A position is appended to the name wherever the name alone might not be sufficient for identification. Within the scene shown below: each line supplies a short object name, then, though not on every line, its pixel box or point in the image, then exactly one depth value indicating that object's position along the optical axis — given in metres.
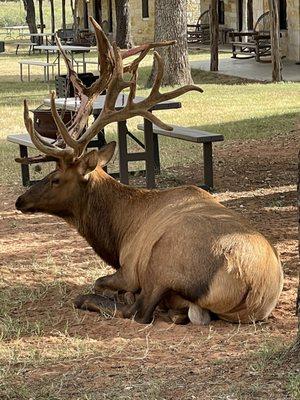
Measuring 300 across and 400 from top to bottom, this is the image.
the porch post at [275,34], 21.80
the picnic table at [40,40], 40.89
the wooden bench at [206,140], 10.39
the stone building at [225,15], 27.41
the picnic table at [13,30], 53.01
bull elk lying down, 5.98
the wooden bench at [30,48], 39.28
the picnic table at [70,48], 25.05
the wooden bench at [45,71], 25.66
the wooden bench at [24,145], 11.09
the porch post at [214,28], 24.91
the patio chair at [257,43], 27.04
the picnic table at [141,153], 10.56
